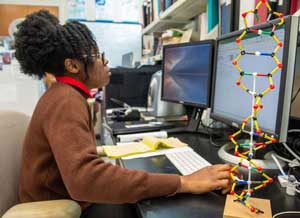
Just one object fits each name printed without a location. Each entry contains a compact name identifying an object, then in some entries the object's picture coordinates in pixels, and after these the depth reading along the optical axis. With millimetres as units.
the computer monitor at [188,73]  1298
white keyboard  869
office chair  741
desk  607
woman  681
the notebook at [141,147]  1027
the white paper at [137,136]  1256
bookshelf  1815
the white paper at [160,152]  1004
